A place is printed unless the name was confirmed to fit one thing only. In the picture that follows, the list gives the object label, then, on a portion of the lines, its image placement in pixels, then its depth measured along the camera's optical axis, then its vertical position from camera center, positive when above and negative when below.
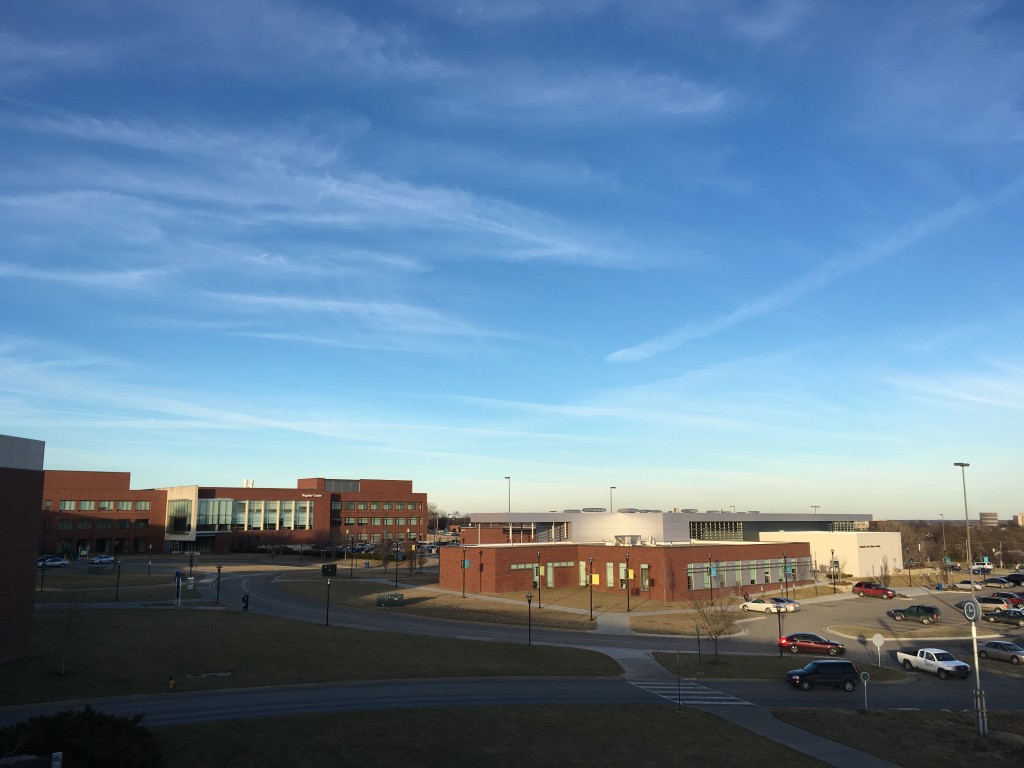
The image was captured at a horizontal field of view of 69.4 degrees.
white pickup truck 43.25 -9.28
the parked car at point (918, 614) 65.35 -9.56
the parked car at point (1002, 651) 48.16 -9.49
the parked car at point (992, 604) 73.61 -9.85
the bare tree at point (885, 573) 94.88 -9.11
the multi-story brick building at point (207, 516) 126.69 -2.03
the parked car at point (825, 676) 39.28 -8.97
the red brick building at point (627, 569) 76.69 -6.85
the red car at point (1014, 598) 75.44 -9.51
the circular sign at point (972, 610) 34.16 -4.78
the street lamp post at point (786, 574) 88.77 -8.14
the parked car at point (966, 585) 96.17 -10.40
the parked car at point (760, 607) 70.62 -9.59
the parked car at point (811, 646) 49.47 -9.21
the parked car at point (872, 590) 82.22 -9.37
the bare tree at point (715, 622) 46.53 -7.60
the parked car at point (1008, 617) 64.88 -9.69
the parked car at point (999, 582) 97.94 -10.07
